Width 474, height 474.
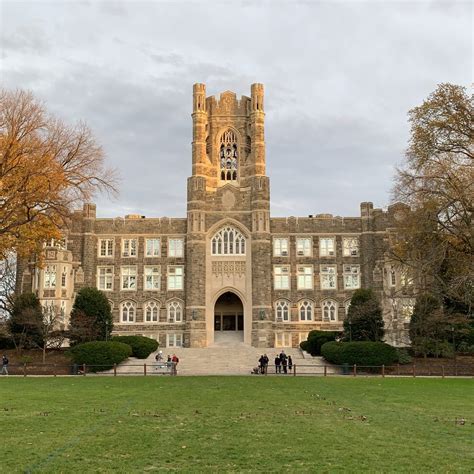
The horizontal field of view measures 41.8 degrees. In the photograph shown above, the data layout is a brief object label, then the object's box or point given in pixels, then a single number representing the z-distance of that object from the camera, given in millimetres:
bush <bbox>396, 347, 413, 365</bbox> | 37281
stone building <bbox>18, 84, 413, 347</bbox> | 54969
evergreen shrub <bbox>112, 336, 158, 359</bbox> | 44219
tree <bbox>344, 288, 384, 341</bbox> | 42156
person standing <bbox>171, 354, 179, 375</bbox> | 35400
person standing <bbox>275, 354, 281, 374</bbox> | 35562
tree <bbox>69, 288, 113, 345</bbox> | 42969
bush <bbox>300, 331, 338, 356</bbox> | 45619
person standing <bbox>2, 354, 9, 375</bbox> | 33906
